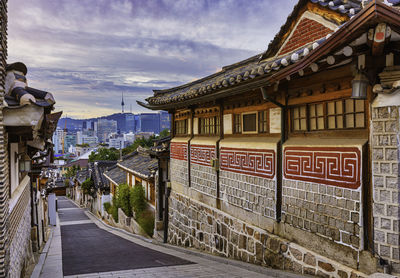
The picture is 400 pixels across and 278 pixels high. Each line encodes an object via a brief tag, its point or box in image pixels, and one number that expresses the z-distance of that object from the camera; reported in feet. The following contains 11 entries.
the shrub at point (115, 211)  85.90
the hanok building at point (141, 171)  64.95
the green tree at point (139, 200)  69.51
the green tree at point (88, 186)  132.05
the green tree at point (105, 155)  188.34
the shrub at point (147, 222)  61.52
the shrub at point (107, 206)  103.38
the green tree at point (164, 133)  167.40
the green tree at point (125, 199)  76.38
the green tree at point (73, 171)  232.73
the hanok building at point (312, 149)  17.92
